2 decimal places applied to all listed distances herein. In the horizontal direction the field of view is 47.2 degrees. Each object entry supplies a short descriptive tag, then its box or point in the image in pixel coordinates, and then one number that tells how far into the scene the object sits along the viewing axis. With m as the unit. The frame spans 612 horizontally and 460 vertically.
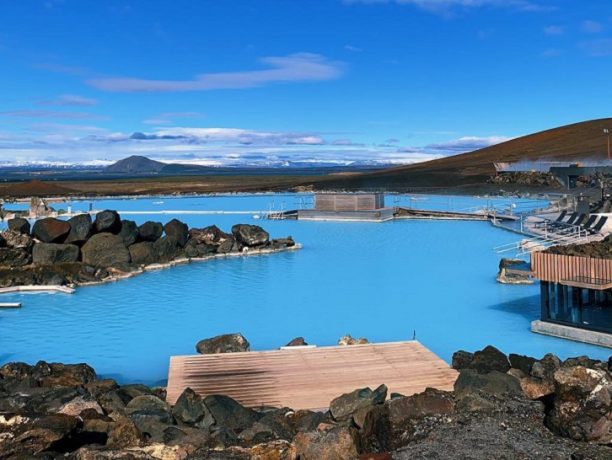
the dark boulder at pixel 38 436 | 6.13
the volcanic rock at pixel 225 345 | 11.85
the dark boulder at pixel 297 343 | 11.95
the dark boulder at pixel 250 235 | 24.12
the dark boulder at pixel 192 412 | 7.81
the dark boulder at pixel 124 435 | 6.80
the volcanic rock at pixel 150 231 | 22.69
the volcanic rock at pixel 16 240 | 20.34
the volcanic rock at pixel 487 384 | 8.09
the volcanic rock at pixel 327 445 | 6.36
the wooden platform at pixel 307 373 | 8.69
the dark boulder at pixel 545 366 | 9.58
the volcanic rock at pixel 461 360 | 10.21
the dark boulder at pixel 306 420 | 7.55
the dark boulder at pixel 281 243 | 24.64
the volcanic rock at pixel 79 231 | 21.20
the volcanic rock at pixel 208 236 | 23.97
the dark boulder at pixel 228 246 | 23.69
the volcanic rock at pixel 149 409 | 7.74
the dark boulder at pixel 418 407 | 6.95
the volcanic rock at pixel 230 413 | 7.81
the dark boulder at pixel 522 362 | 9.91
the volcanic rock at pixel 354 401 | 7.75
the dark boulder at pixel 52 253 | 20.25
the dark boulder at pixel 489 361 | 9.82
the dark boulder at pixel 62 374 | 9.90
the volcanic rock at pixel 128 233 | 21.98
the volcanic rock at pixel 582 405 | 6.53
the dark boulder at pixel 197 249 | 22.84
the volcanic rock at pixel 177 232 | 23.16
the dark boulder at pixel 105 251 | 20.69
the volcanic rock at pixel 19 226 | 21.08
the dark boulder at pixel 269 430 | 7.00
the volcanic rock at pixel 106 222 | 21.75
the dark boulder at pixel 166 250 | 22.22
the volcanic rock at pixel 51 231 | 21.11
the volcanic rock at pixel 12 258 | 19.98
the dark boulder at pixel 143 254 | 21.48
